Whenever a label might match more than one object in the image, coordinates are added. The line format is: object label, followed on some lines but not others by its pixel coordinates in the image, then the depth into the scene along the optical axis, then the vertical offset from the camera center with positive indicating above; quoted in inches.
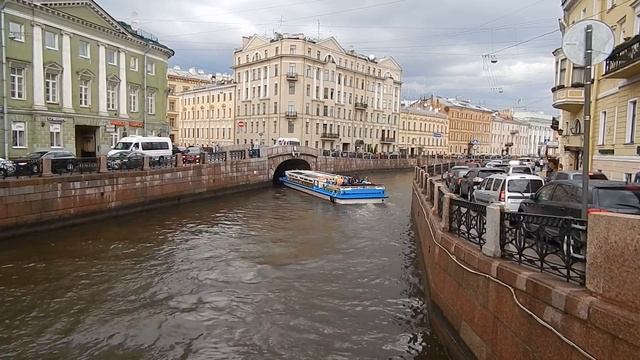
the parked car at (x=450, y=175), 1074.2 -53.9
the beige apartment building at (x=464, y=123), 4035.4 +256.5
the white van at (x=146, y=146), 1174.3 -0.1
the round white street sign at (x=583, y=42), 234.7 +56.2
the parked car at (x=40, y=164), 725.9 -31.5
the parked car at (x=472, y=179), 794.8 -47.7
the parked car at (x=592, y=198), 335.9 -32.4
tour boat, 1184.8 -103.2
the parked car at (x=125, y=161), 937.5 -31.8
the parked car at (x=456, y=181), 925.4 -58.5
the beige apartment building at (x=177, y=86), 3564.2 +465.6
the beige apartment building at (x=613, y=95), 683.4 +105.7
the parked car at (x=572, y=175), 569.6 -26.1
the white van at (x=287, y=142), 2135.1 +31.7
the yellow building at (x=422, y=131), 3694.4 +158.2
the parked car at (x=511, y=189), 575.8 -44.9
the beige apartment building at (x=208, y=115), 3216.0 +230.7
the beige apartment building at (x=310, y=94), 2783.0 +349.6
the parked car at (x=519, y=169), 917.7 -31.8
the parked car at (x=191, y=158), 1187.9 -28.5
